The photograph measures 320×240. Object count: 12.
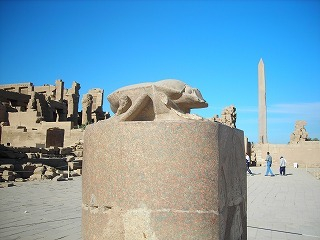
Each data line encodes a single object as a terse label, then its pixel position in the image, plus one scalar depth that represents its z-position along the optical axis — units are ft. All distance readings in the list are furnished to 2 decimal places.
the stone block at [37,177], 42.06
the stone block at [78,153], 69.12
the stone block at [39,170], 43.83
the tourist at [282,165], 61.54
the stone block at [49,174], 43.29
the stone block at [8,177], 38.42
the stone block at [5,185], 33.32
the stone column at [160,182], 8.22
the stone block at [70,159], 57.72
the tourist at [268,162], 59.21
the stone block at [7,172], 39.22
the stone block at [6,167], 40.89
